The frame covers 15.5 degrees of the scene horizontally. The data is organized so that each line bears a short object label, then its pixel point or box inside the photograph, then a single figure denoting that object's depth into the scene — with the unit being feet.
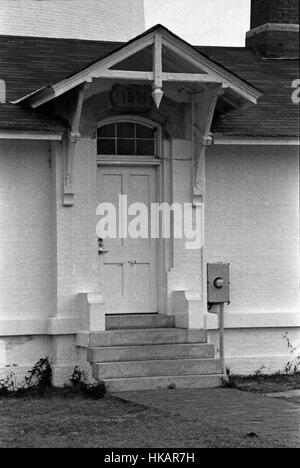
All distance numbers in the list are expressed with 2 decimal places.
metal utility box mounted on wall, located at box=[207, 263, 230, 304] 50.14
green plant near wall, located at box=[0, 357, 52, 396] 48.98
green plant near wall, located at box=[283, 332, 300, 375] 53.16
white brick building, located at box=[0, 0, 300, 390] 48.52
